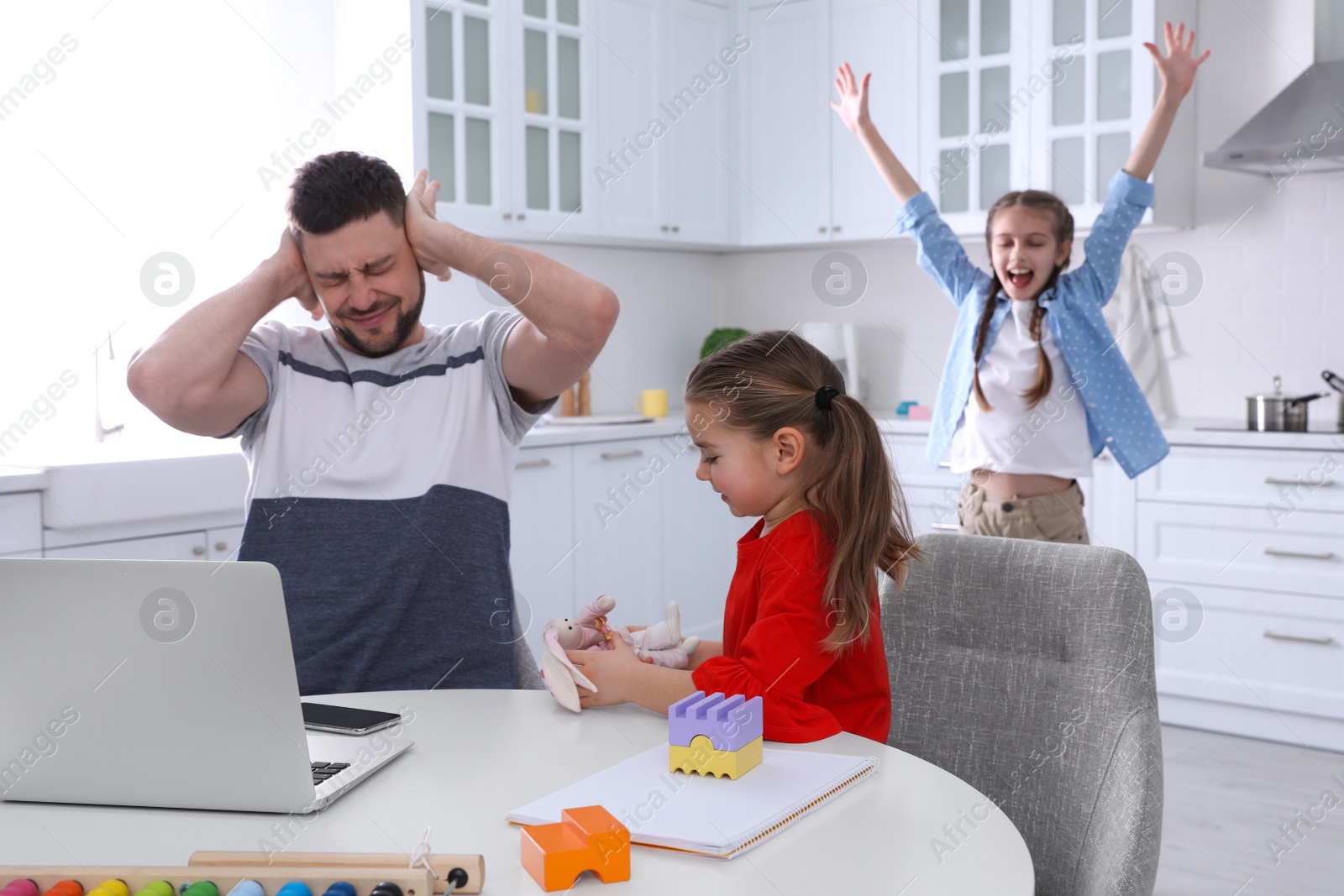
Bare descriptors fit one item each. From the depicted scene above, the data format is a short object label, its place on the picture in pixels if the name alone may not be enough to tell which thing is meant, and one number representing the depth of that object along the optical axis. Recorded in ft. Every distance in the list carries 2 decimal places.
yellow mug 13.94
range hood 10.87
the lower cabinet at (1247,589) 10.24
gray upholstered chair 3.87
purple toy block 3.37
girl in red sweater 3.91
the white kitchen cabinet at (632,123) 12.92
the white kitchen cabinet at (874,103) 13.16
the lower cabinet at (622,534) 11.50
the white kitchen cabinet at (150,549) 8.55
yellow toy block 3.37
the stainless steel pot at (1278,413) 10.64
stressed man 5.26
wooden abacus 2.62
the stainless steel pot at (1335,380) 11.06
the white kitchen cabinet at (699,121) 13.78
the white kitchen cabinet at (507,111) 11.30
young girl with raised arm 8.68
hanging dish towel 12.35
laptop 2.95
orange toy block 2.71
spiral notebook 2.95
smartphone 3.86
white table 2.79
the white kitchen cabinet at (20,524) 8.07
